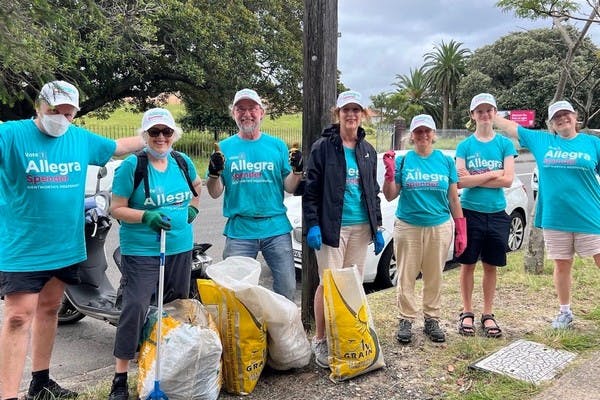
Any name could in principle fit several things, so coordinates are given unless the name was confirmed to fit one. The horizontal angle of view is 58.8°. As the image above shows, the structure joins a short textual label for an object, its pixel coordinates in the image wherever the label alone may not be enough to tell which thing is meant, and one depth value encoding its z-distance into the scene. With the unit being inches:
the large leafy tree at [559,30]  230.8
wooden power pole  161.5
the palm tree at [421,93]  2177.2
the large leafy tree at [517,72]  1445.6
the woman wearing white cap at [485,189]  170.4
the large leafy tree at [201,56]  563.5
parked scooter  170.9
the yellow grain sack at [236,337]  134.8
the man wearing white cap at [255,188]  148.0
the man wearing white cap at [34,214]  123.0
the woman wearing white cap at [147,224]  127.7
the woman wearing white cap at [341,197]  147.1
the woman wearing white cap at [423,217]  162.4
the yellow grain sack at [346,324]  140.6
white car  242.2
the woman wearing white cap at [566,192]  171.8
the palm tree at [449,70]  2039.9
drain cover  142.6
